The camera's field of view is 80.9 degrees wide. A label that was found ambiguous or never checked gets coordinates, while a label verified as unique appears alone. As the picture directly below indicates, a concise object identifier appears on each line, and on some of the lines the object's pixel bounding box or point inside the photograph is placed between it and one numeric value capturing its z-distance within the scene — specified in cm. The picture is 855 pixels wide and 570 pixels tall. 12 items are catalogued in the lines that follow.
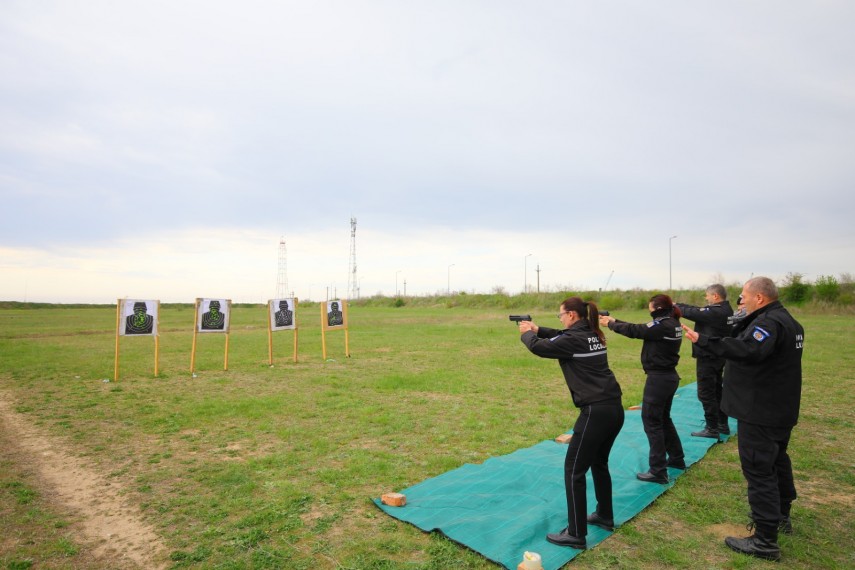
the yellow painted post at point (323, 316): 1591
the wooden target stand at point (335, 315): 1638
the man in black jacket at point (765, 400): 379
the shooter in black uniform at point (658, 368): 521
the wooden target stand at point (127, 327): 1252
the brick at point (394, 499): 466
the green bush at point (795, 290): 3653
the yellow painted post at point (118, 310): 1246
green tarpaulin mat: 397
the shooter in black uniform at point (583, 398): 384
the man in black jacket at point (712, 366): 634
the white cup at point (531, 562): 343
